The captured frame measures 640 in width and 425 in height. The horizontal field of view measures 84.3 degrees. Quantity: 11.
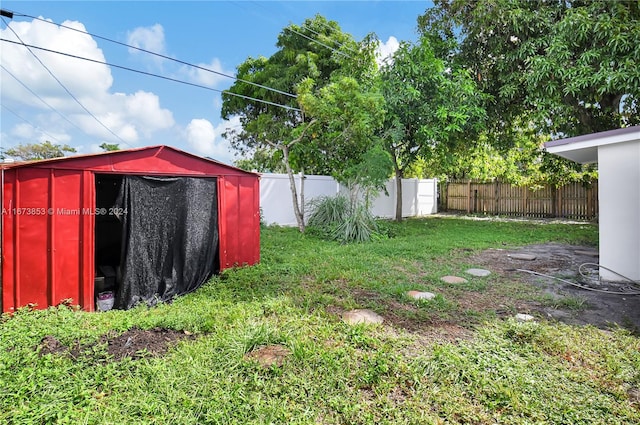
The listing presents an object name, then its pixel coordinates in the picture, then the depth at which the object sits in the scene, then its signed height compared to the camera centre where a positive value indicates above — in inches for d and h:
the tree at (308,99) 297.7 +148.6
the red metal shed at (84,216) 130.6 -0.4
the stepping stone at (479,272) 197.5 -34.7
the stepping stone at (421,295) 152.3 -36.9
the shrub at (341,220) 323.3 -7.4
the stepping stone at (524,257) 242.8 -31.9
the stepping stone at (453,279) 182.2 -35.5
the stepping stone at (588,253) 249.5 -31.0
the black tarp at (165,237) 159.6 -11.0
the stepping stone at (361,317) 125.1 -38.4
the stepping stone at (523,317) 129.3 -39.8
